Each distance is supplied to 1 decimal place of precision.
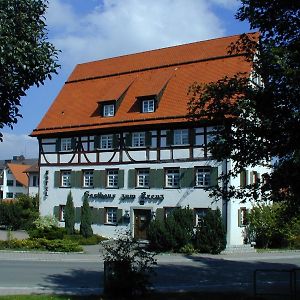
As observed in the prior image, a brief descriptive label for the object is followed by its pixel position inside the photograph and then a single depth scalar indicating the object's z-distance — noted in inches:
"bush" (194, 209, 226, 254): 1198.9
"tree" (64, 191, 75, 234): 1460.4
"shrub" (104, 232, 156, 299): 508.4
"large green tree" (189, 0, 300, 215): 444.5
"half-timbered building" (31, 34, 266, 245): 1310.3
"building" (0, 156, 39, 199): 3297.2
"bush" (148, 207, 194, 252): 1208.2
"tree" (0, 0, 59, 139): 273.9
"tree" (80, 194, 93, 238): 1403.8
